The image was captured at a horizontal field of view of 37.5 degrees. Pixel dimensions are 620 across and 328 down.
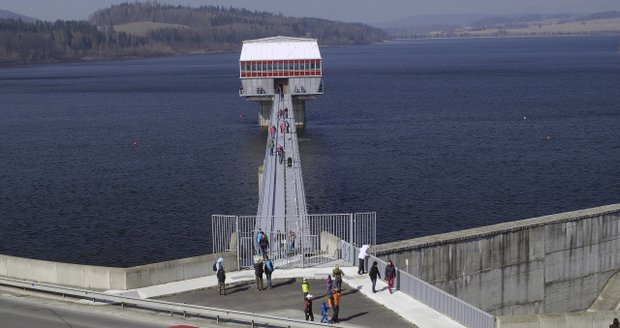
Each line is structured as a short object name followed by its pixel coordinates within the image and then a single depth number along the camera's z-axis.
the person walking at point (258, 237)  36.97
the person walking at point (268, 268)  33.41
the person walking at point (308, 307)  29.56
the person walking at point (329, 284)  31.42
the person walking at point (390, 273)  32.88
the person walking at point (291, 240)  38.95
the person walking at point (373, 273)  32.69
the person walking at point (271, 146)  69.07
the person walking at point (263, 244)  36.62
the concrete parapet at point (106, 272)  33.62
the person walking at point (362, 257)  34.74
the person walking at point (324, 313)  29.50
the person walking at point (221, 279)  32.81
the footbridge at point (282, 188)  44.31
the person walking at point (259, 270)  33.18
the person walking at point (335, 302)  29.73
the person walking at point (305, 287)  30.79
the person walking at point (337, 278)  31.69
